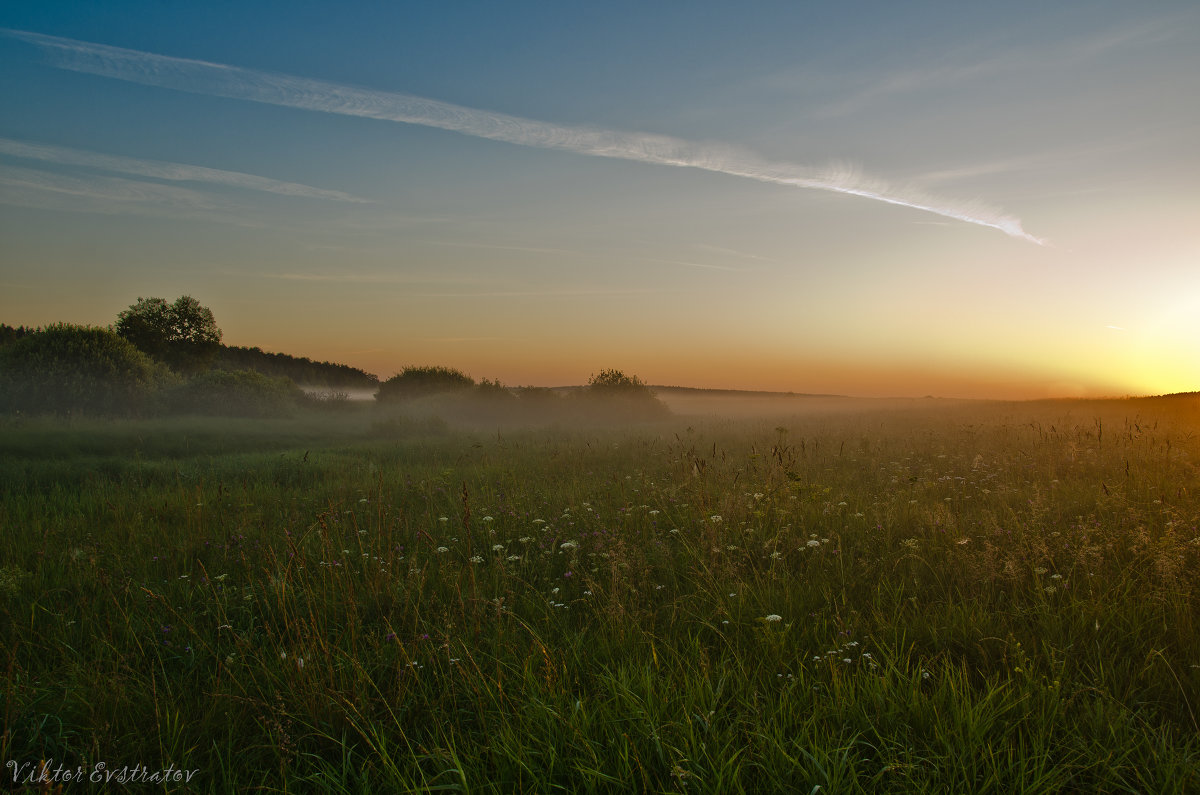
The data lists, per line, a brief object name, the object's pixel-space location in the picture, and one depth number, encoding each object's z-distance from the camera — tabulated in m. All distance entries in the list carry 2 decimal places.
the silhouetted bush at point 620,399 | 38.66
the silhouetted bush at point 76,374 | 25.83
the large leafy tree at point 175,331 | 41.78
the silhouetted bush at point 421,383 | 44.47
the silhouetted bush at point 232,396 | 31.73
